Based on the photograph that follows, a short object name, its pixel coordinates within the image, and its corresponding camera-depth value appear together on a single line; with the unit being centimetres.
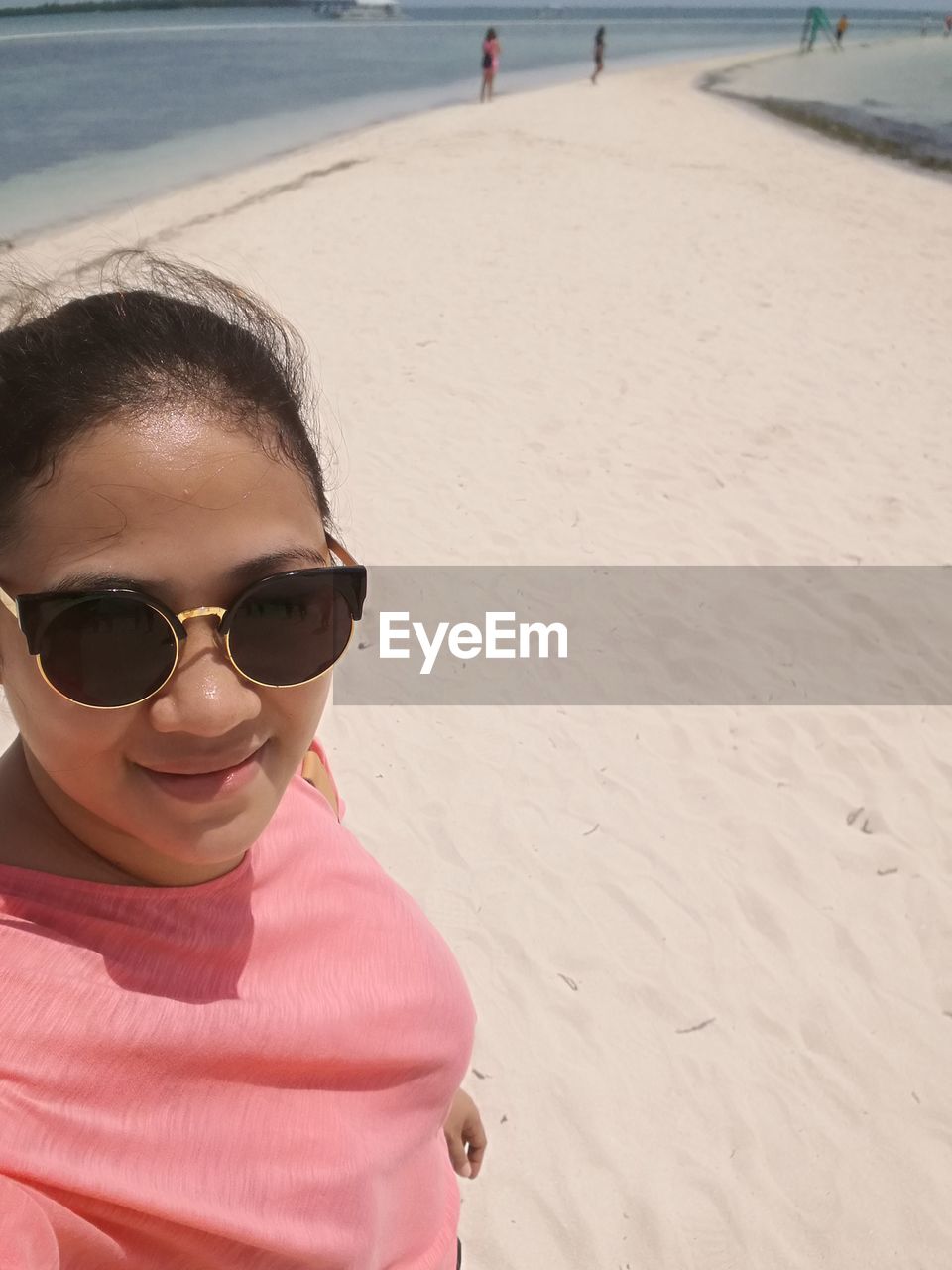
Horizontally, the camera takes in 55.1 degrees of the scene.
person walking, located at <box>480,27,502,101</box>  2734
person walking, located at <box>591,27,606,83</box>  3297
